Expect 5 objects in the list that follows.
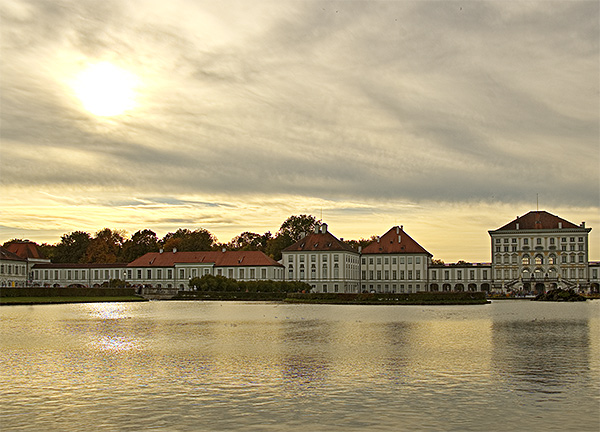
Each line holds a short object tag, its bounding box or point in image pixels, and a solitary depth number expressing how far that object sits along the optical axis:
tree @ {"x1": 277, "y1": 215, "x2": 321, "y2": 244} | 139.75
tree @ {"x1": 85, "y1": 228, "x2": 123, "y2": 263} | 142.12
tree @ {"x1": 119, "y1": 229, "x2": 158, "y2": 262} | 138.50
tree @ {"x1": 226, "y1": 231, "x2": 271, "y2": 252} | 148.50
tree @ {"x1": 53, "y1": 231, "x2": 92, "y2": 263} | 143.88
